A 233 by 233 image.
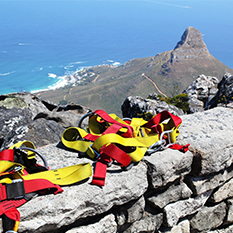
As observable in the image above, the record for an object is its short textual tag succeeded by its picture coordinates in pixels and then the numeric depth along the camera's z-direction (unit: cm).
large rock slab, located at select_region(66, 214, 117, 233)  246
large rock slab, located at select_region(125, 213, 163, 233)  293
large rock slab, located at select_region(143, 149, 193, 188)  289
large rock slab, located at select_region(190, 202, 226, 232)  353
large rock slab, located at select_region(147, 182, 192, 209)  302
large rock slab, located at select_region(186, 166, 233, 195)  329
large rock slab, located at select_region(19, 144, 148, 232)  224
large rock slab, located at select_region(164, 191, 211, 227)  311
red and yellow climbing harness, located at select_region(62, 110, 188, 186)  286
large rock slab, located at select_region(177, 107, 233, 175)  322
